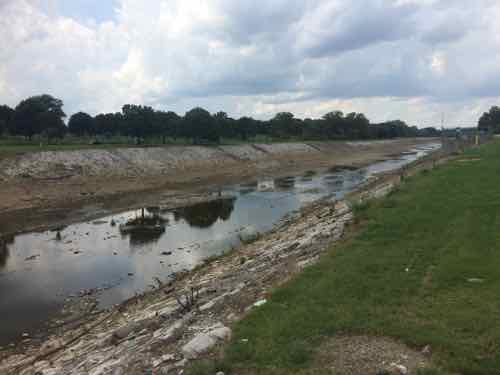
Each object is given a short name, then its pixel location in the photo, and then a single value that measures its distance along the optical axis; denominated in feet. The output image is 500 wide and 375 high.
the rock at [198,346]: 22.07
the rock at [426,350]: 19.24
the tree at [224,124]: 294.09
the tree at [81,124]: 310.65
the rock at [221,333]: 23.31
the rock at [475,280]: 26.68
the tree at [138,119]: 234.99
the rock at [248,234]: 64.16
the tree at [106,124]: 291.61
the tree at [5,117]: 229.74
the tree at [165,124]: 249.92
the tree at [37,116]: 210.59
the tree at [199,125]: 255.29
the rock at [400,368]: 17.90
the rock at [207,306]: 29.25
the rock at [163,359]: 21.98
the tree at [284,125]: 430.20
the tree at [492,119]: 455.79
